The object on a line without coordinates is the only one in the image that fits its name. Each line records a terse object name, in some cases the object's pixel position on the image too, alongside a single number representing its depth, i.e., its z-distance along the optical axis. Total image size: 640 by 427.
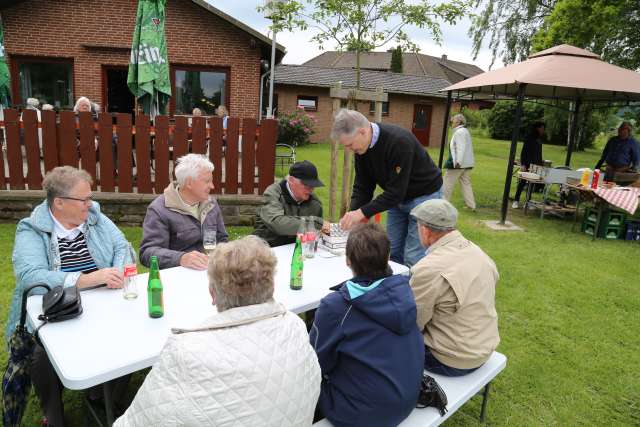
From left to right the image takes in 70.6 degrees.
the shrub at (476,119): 29.66
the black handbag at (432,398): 2.16
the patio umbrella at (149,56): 6.56
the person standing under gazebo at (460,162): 8.28
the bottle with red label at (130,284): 2.30
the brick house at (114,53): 12.21
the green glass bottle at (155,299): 2.13
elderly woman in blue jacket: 2.19
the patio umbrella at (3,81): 7.19
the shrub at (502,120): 25.72
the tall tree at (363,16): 5.59
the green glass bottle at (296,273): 2.59
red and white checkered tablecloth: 6.64
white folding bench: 2.07
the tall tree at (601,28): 11.27
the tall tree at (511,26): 18.77
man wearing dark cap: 3.41
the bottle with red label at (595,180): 7.11
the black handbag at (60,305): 1.99
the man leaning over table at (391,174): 3.40
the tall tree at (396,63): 35.00
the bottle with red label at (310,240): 3.15
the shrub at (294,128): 18.09
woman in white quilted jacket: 1.28
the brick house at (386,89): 20.67
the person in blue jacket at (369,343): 1.80
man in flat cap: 2.21
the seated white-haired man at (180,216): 3.01
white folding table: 1.76
